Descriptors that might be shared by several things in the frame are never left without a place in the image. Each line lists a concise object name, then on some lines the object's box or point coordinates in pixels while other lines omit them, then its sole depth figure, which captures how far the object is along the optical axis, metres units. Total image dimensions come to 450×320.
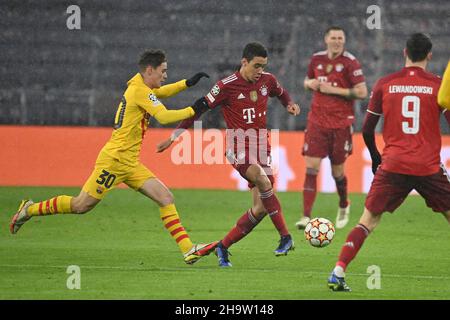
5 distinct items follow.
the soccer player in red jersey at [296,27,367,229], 24.52
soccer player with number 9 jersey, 15.33
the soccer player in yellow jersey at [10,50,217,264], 18.34
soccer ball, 18.83
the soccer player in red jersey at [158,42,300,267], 18.86
